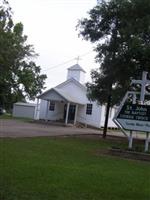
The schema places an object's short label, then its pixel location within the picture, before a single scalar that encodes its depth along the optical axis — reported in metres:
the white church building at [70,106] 32.50
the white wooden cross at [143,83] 12.78
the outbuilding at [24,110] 39.83
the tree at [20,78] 37.22
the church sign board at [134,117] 12.50
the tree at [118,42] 16.47
